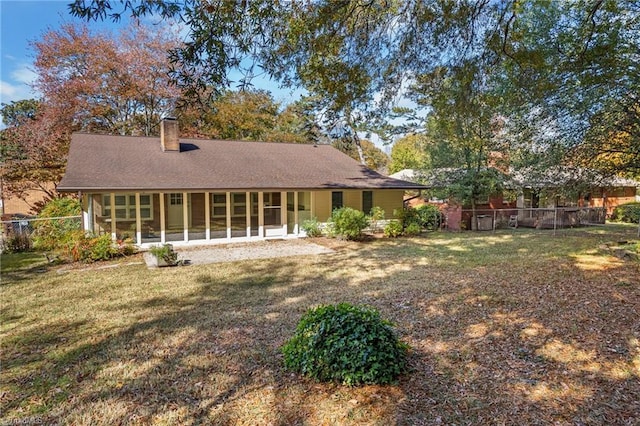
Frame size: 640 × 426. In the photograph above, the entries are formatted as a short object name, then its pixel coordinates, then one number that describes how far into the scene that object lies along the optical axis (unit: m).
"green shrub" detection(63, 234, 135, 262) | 9.63
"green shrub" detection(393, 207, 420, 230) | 14.80
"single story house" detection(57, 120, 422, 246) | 11.61
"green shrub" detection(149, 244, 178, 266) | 9.06
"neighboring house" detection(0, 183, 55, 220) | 19.61
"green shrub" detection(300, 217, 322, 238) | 14.11
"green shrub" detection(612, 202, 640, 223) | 20.30
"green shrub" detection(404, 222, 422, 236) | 14.69
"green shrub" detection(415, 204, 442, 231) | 16.89
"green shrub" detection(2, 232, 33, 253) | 11.11
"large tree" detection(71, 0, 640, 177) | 3.79
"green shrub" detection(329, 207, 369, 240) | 13.09
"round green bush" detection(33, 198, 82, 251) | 10.96
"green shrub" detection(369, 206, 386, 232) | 14.54
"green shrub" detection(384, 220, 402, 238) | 14.27
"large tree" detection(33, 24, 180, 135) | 17.80
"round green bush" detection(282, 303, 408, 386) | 3.36
